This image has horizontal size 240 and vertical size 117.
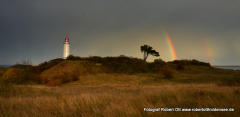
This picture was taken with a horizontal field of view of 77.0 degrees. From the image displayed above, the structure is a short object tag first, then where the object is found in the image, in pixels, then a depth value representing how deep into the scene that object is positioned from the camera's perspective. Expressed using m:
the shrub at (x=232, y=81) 13.62
